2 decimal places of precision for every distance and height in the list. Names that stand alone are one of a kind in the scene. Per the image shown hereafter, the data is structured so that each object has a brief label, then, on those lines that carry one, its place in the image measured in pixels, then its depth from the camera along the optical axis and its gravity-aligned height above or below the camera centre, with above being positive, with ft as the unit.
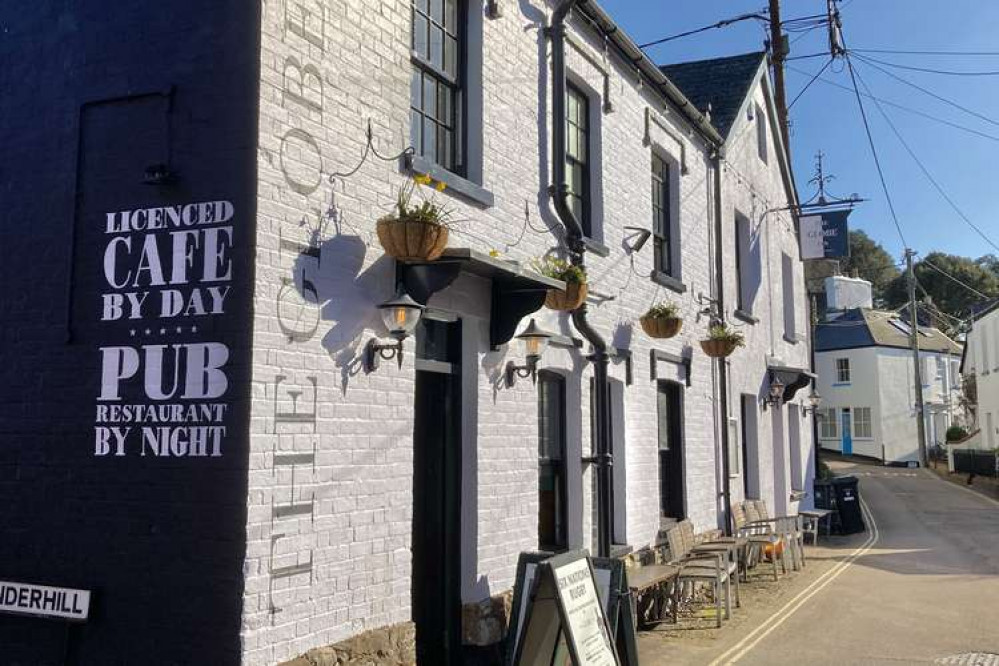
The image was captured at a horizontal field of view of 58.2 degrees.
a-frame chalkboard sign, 19.35 -3.88
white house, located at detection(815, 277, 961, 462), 150.10 +9.64
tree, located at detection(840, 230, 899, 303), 208.95 +41.88
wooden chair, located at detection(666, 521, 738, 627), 32.07 -4.59
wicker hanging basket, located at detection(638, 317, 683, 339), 35.45 +4.57
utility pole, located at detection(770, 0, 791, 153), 71.00 +30.61
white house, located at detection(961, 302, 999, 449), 116.88 +9.85
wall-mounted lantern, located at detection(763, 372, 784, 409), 55.62 +3.07
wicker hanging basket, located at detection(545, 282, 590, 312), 27.07 +4.36
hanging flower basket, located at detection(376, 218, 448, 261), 19.44 +4.43
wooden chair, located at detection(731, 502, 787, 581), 41.86 -4.47
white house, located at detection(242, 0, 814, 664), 17.40 +3.16
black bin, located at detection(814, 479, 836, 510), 62.95 -3.72
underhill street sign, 16.55 -2.97
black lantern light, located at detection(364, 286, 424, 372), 19.17 +2.63
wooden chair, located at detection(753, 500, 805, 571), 45.80 -4.78
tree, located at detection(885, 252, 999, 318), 191.01 +34.27
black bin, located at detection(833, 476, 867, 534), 62.08 -4.37
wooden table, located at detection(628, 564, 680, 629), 30.07 -5.13
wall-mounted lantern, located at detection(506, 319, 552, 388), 25.43 +2.63
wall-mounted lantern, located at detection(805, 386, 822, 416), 68.95 +3.13
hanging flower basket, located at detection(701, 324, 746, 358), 42.37 +4.70
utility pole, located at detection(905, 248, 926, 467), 135.44 +12.02
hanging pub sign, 64.18 +14.84
